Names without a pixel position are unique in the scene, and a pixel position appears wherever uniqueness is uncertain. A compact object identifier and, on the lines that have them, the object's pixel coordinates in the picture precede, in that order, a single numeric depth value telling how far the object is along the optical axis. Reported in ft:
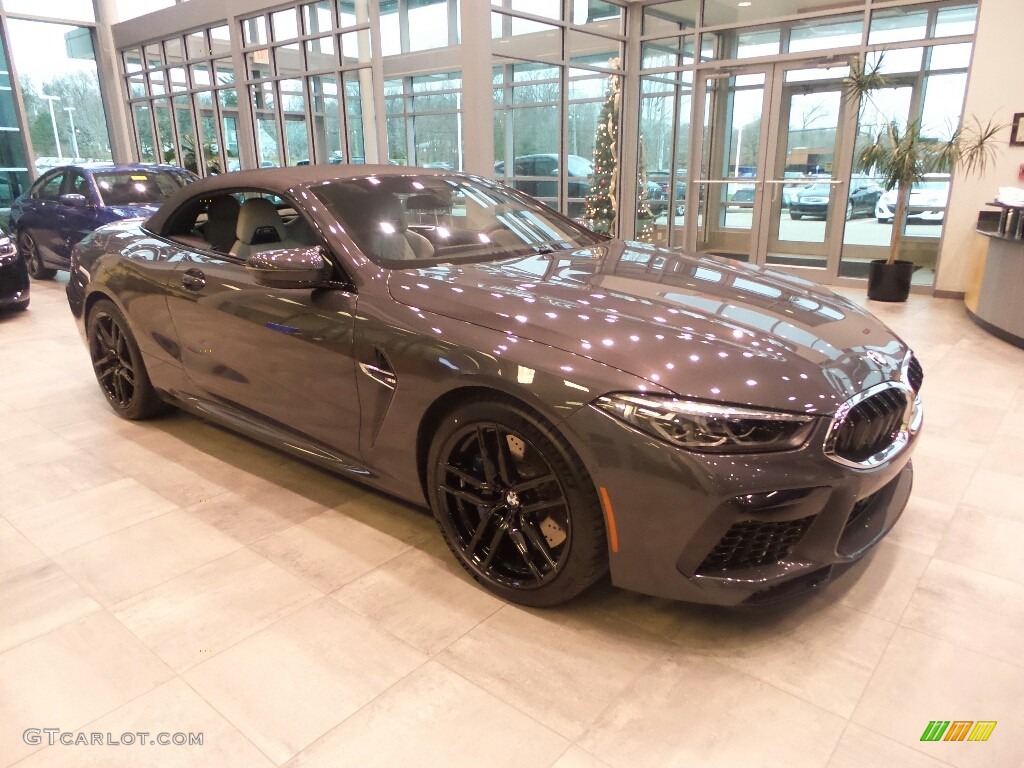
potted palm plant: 21.65
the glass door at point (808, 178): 26.18
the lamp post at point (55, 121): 38.81
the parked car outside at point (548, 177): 29.96
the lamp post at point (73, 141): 40.16
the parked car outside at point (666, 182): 30.99
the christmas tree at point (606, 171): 31.19
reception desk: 16.88
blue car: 23.12
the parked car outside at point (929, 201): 23.97
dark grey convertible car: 5.55
